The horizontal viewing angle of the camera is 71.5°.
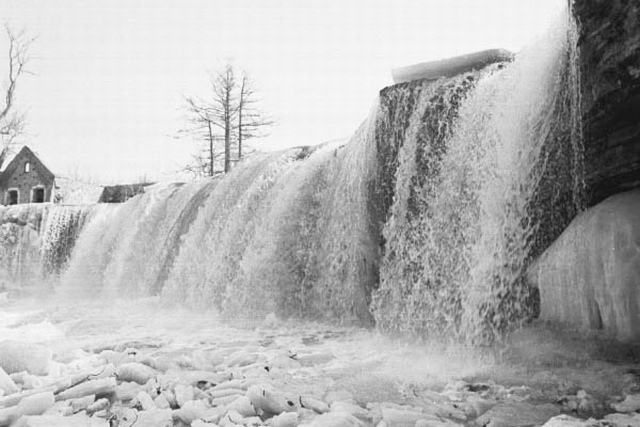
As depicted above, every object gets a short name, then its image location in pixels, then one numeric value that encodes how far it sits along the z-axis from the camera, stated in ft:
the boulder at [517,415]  7.86
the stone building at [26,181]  73.26
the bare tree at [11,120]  75.00
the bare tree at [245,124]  73.15
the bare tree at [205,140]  72.28
